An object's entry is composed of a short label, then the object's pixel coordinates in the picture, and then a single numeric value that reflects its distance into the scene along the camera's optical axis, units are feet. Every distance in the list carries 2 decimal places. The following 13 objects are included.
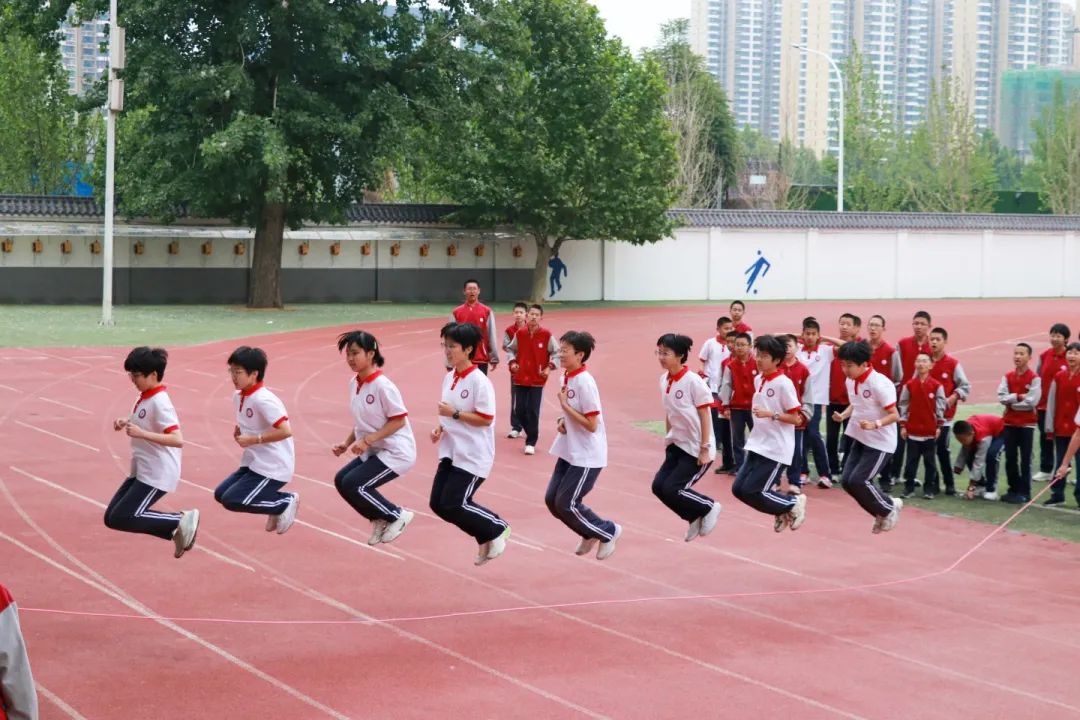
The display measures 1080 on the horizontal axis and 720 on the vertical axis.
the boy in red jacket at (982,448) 46.37
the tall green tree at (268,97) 101.81
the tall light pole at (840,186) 147.95
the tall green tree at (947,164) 194.80
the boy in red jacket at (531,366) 52.42
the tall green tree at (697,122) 184.24
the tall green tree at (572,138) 118.42
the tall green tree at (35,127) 134.92
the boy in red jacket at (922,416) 45.32
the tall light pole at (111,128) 88.43
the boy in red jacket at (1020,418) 44.96
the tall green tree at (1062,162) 190.60
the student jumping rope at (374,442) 30.55
